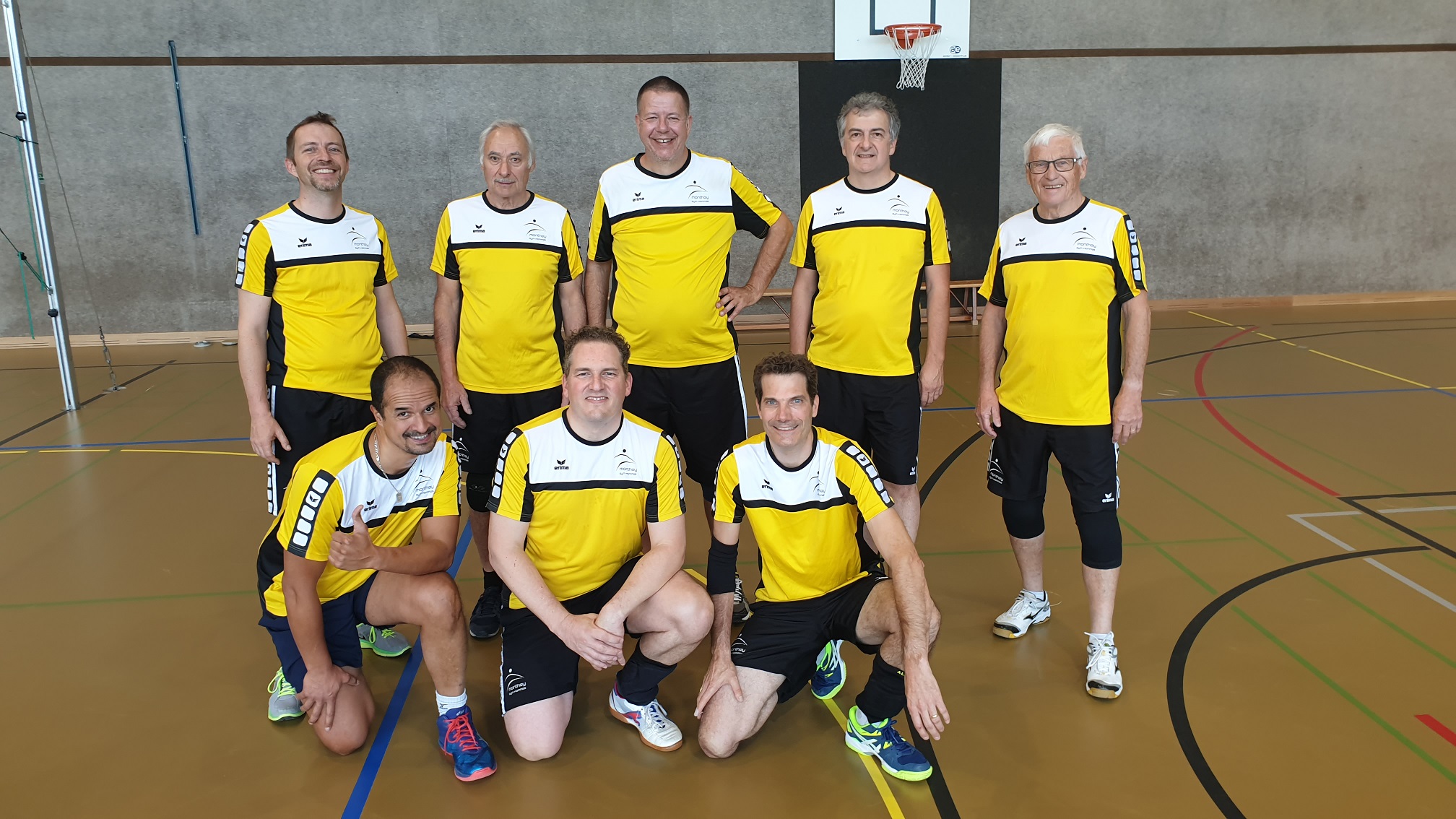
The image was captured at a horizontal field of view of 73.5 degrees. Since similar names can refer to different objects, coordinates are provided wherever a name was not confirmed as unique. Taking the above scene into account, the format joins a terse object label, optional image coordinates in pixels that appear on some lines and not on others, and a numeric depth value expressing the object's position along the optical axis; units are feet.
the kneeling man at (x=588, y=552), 9.35
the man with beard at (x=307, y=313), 10.88
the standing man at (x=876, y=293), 11.57
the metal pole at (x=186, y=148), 30.83
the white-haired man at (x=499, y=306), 11.78
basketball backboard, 32.55
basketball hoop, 32.17
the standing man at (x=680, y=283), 11.92
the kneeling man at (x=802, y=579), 8.95
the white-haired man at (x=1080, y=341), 10.48
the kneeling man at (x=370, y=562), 9.02
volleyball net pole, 22.06
